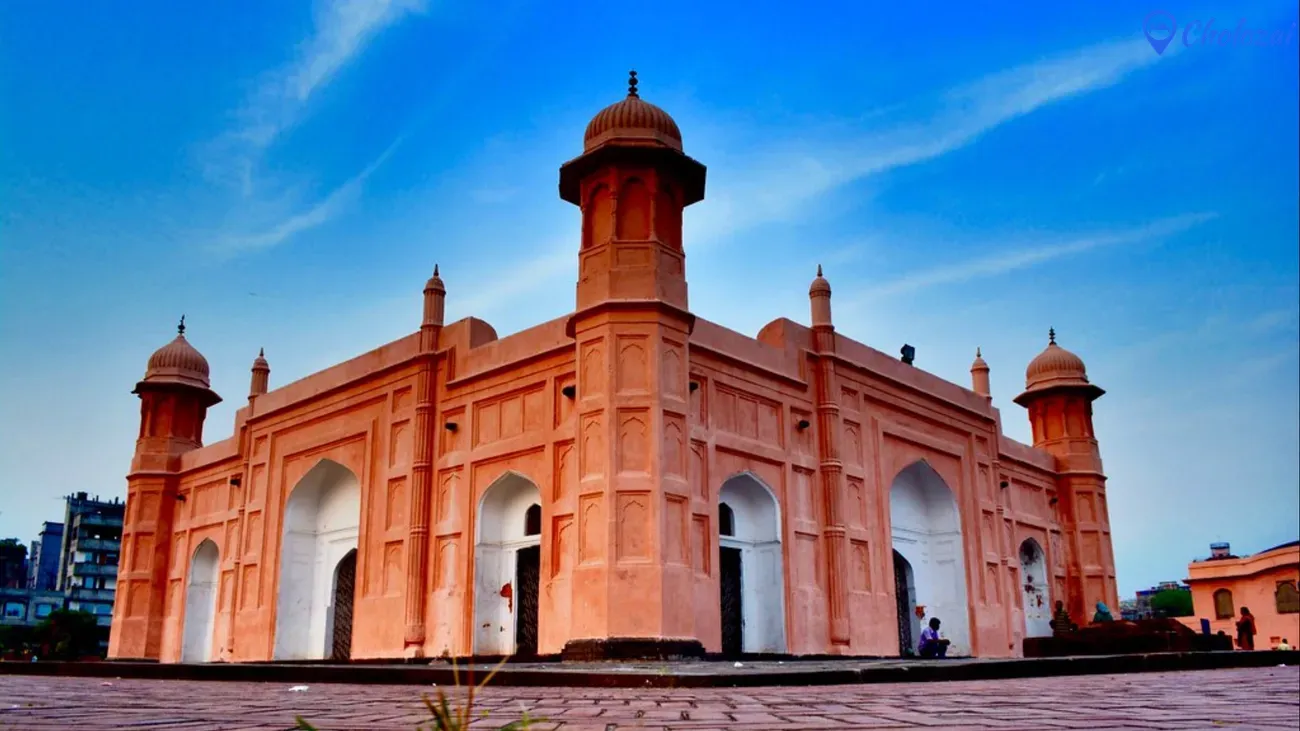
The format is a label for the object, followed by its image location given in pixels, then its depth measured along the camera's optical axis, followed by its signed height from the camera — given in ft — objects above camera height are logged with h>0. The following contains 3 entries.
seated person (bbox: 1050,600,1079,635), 55.42 +1.25
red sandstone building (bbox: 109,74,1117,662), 40.52 +7.36
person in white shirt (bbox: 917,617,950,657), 51.01 +0.17
